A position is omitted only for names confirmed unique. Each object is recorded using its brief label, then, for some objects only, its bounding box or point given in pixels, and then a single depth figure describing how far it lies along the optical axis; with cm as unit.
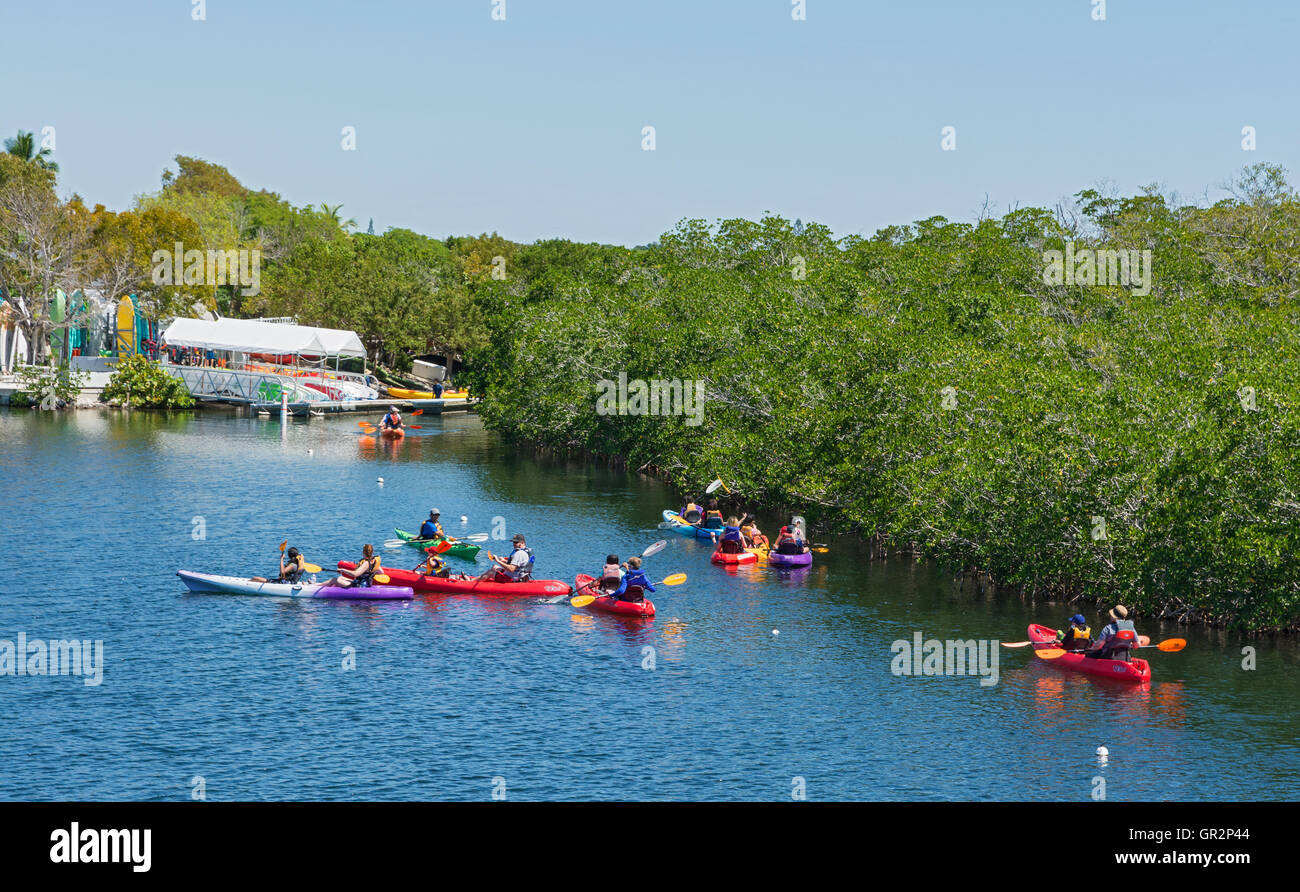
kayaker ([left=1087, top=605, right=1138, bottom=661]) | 3462
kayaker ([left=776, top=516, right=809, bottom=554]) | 4944
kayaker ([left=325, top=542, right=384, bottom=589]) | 4334
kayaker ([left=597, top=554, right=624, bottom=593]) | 4281
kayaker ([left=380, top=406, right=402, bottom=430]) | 9255
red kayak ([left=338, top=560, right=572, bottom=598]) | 4425
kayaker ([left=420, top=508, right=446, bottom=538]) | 5162
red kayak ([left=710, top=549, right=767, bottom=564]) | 4956
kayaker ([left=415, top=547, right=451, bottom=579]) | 4528
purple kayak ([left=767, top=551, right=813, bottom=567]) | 4912
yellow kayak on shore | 11962
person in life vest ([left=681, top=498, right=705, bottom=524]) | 5688
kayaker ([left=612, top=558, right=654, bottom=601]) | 4166
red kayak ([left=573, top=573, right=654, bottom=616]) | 4150
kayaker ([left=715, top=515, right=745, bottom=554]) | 4981
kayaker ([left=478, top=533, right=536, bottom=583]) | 4466
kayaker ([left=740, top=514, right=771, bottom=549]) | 5109
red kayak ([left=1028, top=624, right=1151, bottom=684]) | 3444
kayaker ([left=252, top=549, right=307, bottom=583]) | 4331
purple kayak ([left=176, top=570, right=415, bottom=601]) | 4303
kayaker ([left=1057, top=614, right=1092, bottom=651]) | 3584
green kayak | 5101
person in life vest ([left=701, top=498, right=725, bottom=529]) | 5516
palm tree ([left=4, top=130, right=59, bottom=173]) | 13362
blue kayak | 5534
